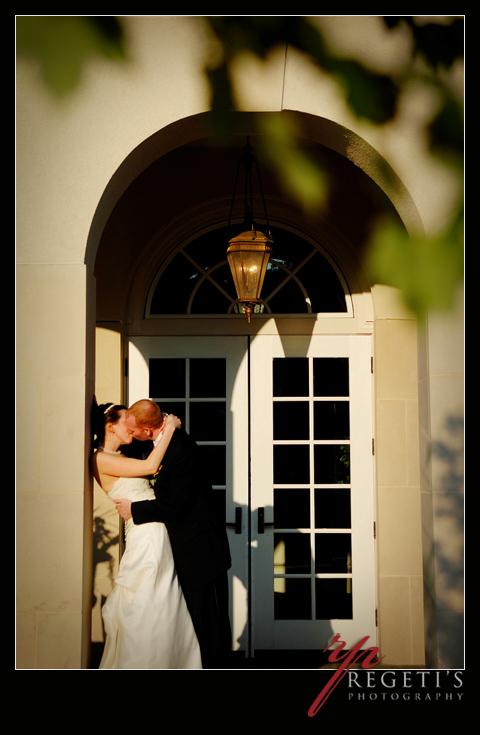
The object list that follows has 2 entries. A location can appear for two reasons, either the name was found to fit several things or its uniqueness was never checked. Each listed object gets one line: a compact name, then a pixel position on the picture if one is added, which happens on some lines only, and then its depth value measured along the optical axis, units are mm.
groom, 3586
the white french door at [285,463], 5188
